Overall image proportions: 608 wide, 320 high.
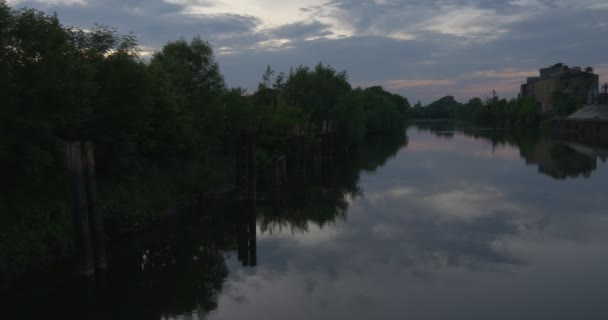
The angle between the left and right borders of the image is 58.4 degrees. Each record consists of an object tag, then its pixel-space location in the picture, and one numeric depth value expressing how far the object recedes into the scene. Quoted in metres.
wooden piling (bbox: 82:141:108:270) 12.60
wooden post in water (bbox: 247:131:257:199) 22.60
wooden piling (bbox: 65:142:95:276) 11.87
